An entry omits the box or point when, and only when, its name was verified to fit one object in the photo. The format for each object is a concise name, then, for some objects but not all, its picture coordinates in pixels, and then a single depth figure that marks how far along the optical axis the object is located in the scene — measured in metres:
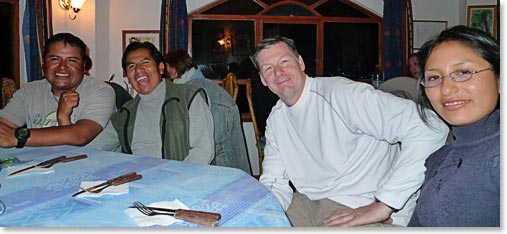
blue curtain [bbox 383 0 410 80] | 3.97
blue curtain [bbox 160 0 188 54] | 3.61
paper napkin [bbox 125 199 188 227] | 0.68
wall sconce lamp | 3.20
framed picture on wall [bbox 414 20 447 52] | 3.91
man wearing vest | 1.52
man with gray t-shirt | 1.57
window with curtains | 3.84
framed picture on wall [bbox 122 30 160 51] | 3.61
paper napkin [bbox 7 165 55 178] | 0.99
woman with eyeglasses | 0.69
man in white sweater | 1.03
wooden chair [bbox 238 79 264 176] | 2.31
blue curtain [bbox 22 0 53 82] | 2.89
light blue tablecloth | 0.71
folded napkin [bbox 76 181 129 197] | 0.82
